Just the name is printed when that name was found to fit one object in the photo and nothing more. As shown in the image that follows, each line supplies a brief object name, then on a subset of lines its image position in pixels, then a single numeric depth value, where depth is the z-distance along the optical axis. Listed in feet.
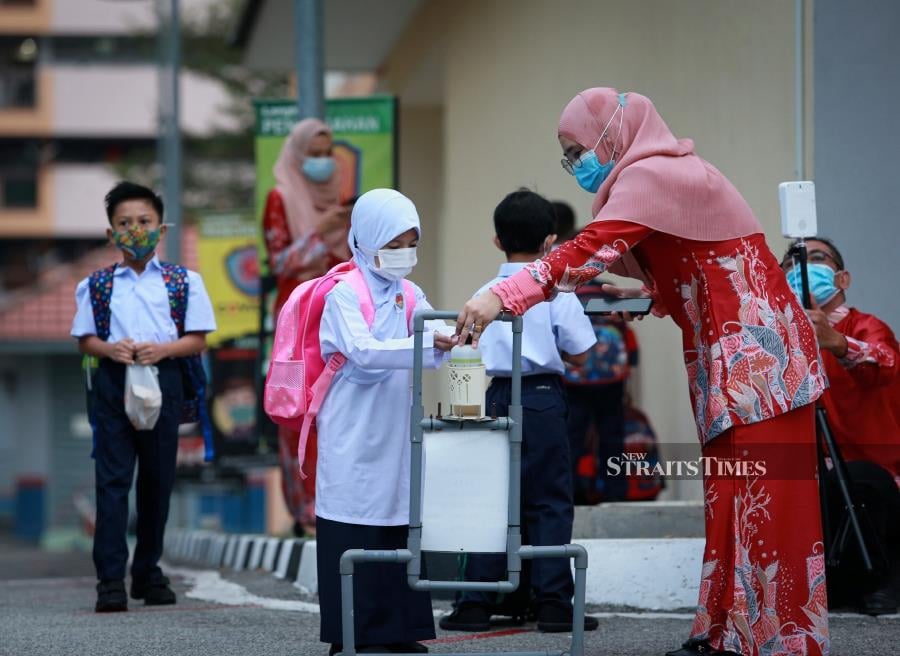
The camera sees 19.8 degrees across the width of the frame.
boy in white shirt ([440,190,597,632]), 32.31
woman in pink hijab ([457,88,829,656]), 25.15
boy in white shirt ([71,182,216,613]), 37.69
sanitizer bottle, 23.35
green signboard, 53.26
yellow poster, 82.88
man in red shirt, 32.71
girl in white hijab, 26.19
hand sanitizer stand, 23.33
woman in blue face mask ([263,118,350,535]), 46.65
